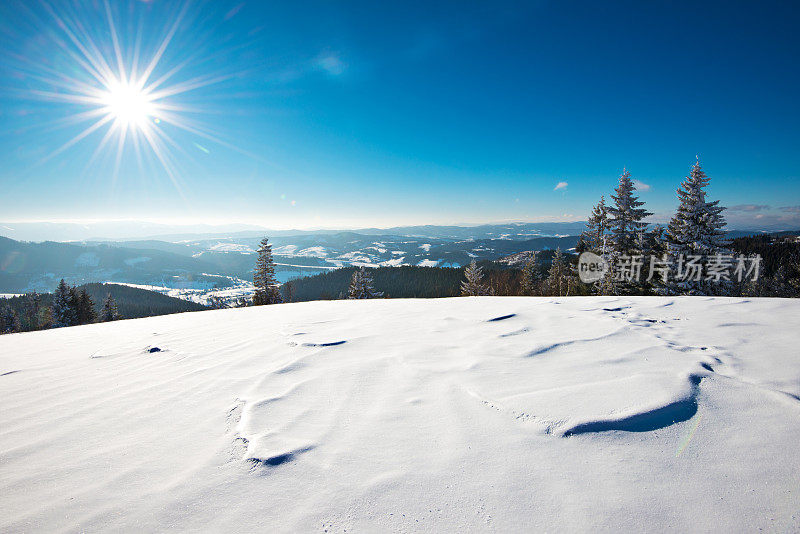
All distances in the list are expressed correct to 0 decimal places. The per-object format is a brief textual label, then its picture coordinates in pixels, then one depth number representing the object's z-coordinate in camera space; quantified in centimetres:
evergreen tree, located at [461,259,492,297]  3325
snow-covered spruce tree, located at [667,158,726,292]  1986
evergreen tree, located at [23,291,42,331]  5731
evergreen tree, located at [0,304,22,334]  4240
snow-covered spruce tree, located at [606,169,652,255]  2434
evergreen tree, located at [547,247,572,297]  3708
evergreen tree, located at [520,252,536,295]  3838
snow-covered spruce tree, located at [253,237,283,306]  2942
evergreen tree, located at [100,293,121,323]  3431
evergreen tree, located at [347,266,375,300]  3192
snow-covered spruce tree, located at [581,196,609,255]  2580
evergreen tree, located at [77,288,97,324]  3175
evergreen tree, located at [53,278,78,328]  2977
